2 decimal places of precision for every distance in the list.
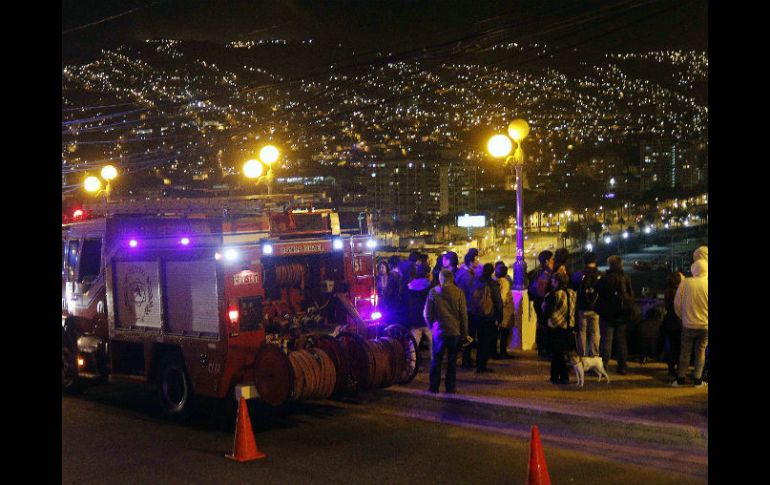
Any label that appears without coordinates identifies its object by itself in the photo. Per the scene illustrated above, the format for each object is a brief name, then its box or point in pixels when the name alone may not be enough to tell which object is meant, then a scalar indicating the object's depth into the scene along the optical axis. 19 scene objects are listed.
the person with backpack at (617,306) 11.56
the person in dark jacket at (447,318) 10.85
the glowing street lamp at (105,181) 18.66
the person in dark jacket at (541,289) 12.87
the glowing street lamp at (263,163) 16.34
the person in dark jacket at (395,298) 13.15
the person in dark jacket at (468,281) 12.89
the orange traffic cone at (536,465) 7.01
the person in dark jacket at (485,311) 12.55
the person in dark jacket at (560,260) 12.41
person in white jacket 10.45
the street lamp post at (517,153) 14.23
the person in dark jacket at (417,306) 13.11
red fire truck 10.28
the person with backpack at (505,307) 13.30
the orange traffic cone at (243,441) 8.69
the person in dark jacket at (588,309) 11.65
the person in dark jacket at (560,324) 11.20
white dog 11.12
